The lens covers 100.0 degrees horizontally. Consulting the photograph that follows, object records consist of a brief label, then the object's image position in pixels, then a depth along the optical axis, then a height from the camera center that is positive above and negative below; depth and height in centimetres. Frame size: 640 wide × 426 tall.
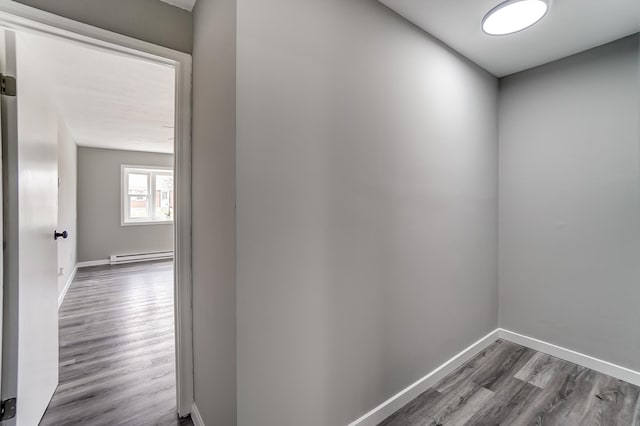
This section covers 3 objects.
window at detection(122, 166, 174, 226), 627 +37
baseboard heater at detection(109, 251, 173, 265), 599 -110
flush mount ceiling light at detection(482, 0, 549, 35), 159 +124
